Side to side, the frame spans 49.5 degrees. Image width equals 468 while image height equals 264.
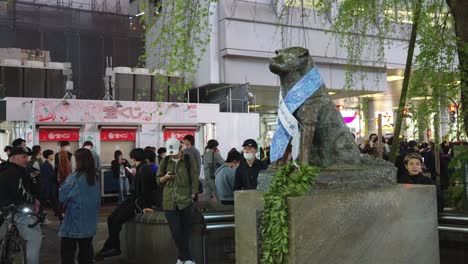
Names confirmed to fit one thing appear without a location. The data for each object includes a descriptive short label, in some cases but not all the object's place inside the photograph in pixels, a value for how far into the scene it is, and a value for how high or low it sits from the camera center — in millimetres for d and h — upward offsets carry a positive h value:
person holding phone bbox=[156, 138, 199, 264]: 6734 -492
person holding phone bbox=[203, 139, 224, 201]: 11188 -158
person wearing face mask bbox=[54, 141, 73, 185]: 13023 -150
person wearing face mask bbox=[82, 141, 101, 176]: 13129 +44
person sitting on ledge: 7789 -777
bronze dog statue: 3871 +267
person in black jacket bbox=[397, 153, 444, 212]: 5957 -264
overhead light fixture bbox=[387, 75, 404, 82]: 22984 +3382
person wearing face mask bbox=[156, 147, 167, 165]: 12377 +93
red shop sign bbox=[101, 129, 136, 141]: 16277 +704
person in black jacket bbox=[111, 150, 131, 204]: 14859 -457
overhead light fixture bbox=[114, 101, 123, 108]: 16342 +1695
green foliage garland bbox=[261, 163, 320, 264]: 3316 -344
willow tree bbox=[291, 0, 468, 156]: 6492 +1528
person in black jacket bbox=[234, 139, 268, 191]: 7160 -208
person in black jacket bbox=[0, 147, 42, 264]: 6152 -438
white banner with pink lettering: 15219 +1439
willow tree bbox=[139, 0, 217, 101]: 6395 +1552
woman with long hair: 5992 -595
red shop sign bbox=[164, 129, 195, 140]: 17328 +776
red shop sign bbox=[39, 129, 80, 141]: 15277 +723
